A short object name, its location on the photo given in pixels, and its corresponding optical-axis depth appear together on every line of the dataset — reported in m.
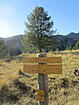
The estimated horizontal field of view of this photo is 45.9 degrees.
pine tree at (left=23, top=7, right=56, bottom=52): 14.76
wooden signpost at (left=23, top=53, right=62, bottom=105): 2.08
